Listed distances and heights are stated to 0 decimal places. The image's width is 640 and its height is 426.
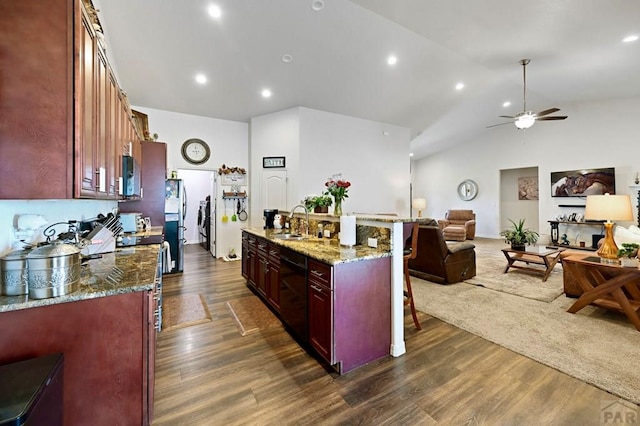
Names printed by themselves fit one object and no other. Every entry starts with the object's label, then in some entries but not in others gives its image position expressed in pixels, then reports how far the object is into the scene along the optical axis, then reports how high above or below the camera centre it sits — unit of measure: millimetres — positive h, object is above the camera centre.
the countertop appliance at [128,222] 3518 -95
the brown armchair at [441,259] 4215 -729
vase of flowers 3141 +251
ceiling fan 4858 +1727
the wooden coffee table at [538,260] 4500 -791
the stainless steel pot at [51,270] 1250 -260
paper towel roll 2611 -166
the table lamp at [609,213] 3164 -4
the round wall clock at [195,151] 5938 +1407
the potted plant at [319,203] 3594 +143
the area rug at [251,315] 2893 -1174
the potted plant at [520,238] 4871 -449
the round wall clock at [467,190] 9719 +861
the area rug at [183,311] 2990 -1173
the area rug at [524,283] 3790 -1106
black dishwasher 2428 -744
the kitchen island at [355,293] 2078 -649
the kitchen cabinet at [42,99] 1194 +531
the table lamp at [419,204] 9792 +340
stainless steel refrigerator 5035 -137
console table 6941 -479
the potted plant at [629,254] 2968 -459
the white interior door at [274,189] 6032 +561
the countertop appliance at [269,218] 4750 -68
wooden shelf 6316 +470
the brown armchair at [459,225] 8586 -391
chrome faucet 3622 -121
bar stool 2562 -360
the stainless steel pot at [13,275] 1255 -278
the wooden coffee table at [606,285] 2777 -809
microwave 2459 +342
